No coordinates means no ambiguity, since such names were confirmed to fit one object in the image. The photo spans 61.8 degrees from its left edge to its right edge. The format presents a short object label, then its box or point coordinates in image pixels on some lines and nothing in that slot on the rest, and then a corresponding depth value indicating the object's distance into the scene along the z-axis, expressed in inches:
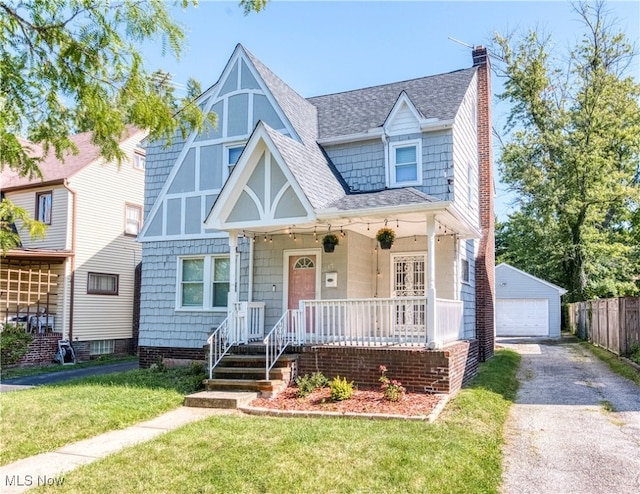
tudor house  430.6
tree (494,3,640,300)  1115.9
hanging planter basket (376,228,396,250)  446.9
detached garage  1192.2
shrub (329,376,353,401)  365.7
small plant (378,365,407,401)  362.3
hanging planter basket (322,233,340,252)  469.7
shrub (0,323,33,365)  682.8
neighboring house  764.0
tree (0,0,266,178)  204.8
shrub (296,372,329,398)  385.8
